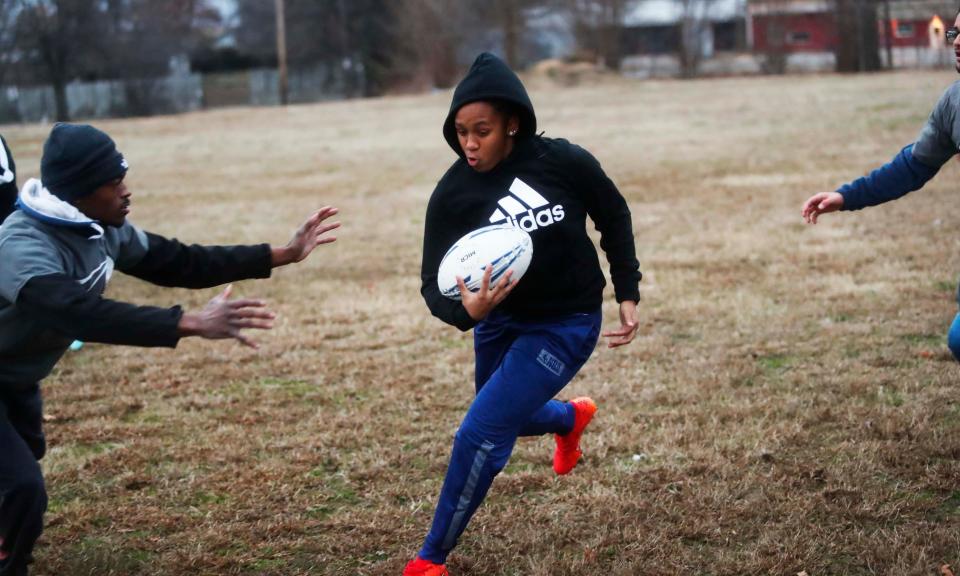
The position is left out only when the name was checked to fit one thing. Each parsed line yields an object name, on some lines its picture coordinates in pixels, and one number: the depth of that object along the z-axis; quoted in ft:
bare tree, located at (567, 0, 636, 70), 175.22
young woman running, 12.81
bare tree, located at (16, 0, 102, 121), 158.40
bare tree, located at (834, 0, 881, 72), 139.95
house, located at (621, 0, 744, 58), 183.83
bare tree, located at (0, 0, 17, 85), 157.17
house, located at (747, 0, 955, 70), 138.41
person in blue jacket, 15.12
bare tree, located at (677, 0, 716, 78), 158.17
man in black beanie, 11.60
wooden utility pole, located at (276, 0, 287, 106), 159.12
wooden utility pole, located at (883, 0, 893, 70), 137.87
